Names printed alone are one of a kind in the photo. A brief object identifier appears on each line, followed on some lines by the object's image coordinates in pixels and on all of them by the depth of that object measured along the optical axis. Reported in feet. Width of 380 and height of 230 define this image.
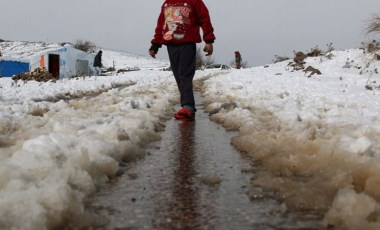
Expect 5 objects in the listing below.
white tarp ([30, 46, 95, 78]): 91.40
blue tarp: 96.76
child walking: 18.06
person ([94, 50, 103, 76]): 90.27
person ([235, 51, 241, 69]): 123.95
